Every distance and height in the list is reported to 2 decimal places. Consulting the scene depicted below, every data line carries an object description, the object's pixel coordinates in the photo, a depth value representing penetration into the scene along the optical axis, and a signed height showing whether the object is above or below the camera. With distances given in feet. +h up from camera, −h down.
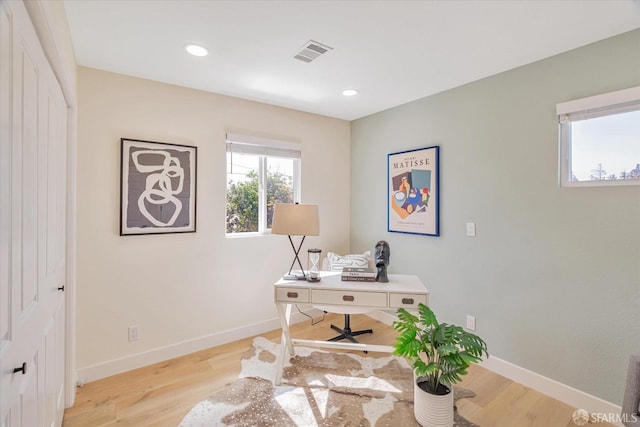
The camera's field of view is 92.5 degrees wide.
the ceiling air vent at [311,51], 6.67 +3.68
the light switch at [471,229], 8.65 -0.43
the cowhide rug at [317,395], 6.22 -4.15
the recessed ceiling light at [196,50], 6.72 +3.66
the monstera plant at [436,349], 5.86 -2.65
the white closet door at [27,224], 2.76 -0.14
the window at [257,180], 10.17 +1.17
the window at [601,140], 6.08 +1.59
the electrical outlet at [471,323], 8.62 -3.08
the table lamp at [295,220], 7.72 -0.17
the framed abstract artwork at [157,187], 8.07 +0.70
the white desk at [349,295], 7.10 -1.95
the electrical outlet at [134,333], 8.23 -3.26
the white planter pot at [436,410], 5.88 -3.79
